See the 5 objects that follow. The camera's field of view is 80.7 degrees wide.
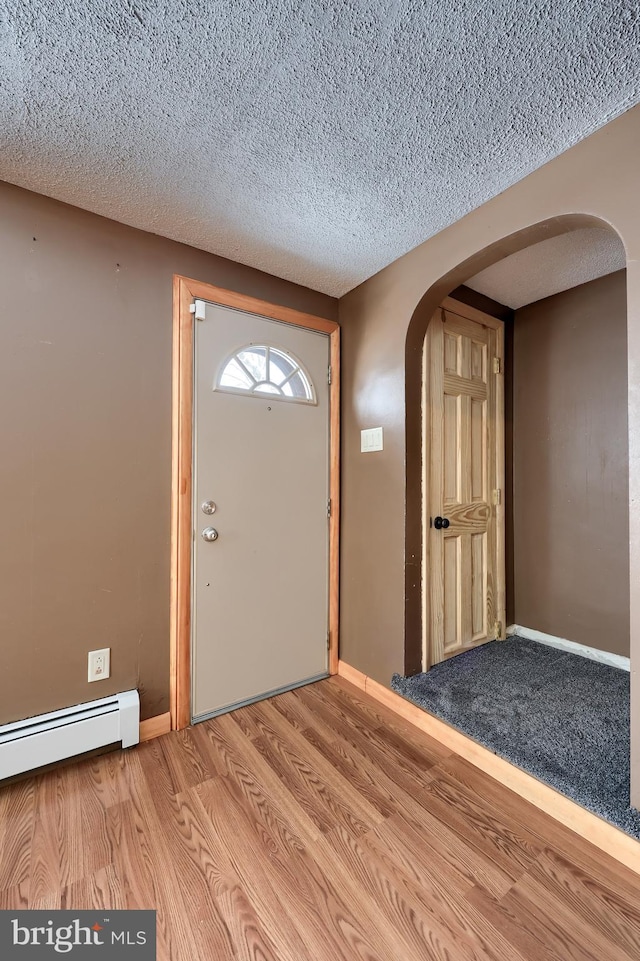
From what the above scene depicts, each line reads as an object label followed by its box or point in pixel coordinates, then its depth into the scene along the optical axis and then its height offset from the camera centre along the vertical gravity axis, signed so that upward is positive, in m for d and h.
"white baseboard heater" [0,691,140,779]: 1.39 -0.97
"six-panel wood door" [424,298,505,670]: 2.09 +0.03
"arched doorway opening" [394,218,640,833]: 2.04 +0.17
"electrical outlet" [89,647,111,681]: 1.61 -0.78
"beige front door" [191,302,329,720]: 1.88 -0.13
